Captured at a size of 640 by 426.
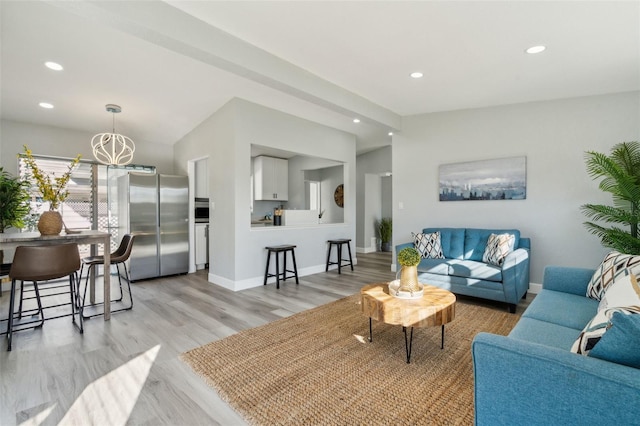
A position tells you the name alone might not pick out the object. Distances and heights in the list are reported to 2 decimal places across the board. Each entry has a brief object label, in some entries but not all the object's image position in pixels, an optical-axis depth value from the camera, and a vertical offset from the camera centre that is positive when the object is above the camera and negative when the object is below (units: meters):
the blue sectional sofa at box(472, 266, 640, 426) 0.92 -0.61
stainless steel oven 5.68 +0.02
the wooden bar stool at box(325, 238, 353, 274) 5.39 -0.73
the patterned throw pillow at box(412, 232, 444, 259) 4.19 -0.53
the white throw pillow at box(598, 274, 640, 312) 1.37 -0.44
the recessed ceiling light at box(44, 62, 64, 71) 3.23 +1.62
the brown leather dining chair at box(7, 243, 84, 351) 2.59 -0.46
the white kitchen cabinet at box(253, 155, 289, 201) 7.32 +0.81
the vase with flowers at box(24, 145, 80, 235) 2.94 +0.12
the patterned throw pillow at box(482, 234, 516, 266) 3.67 -0.51
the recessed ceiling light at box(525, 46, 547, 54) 2.77 +1.48
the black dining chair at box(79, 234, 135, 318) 3.33 -0.54
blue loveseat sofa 3.32 -0.73
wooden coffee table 2.13 -0.74
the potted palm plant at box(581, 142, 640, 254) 3.00 +0.14
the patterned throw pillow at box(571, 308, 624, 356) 1.11 -0.49
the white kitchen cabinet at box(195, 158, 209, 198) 5.60 +0.62
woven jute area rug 1.71 -1.16
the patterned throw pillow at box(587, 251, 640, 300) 2.06 -0.46
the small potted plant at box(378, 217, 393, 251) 8.13 -0.66
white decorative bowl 2.37 -0.68
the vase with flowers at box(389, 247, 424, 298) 2.43 -0.54
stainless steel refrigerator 4.88 -0.15
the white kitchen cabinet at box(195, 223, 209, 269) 5.62 -0.62
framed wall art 4.19 +0.41
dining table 2.62 -0.26
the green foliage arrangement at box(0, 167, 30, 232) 4.01 +0.16
